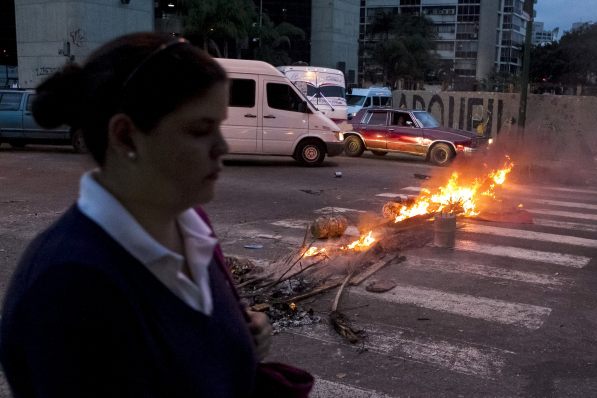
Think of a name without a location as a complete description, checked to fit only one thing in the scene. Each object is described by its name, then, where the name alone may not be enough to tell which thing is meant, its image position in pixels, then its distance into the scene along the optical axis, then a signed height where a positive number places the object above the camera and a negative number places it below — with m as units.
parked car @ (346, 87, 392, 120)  29.39 +0.64
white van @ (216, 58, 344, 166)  15.84 -0.30
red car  16.92 -0.71
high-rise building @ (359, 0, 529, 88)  108.56 +16.52
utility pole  15.19 +1.24
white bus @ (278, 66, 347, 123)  24.27 +1.06
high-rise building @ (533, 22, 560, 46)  158.25 +21.78
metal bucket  7.80 -1.49
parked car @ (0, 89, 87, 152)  18.11 -0.65
